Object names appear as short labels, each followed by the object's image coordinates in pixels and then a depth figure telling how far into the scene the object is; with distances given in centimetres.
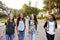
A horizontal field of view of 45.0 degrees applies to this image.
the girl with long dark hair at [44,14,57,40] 235
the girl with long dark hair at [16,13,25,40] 255
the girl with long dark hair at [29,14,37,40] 258
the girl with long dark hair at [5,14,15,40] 244
